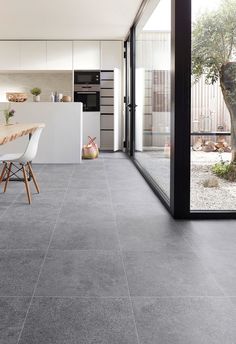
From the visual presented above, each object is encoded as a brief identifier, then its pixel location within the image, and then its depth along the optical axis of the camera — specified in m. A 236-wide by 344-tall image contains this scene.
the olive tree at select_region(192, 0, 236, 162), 3.81
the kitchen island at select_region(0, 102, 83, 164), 8.30
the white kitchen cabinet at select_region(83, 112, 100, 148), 10.44
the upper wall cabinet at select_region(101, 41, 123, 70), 10.49
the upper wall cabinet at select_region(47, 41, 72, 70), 10.45
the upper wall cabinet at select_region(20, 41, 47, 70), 10.45
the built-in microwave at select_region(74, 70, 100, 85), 10.40
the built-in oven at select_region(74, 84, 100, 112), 10.38
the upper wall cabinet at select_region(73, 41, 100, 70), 10.45
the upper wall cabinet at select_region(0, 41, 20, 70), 10.45
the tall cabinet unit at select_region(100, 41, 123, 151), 10.45
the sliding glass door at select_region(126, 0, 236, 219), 3.89
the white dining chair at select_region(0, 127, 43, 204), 4.98
